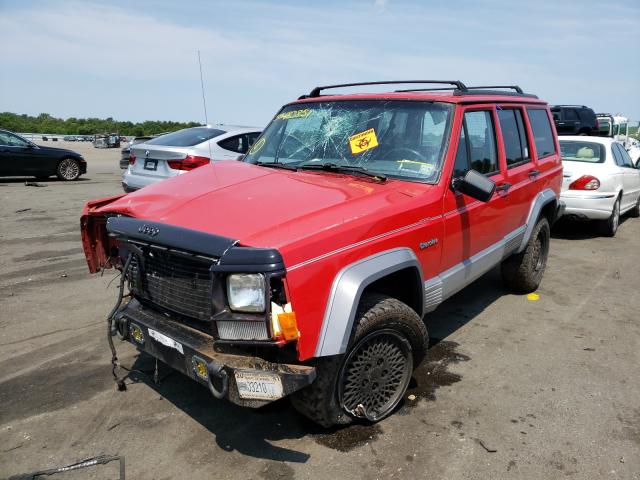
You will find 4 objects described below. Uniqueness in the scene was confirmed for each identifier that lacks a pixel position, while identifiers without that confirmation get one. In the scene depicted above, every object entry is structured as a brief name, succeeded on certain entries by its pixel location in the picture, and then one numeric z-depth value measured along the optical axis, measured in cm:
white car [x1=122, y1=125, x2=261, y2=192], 779
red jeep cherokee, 253
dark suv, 1192
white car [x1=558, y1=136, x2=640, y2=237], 786
